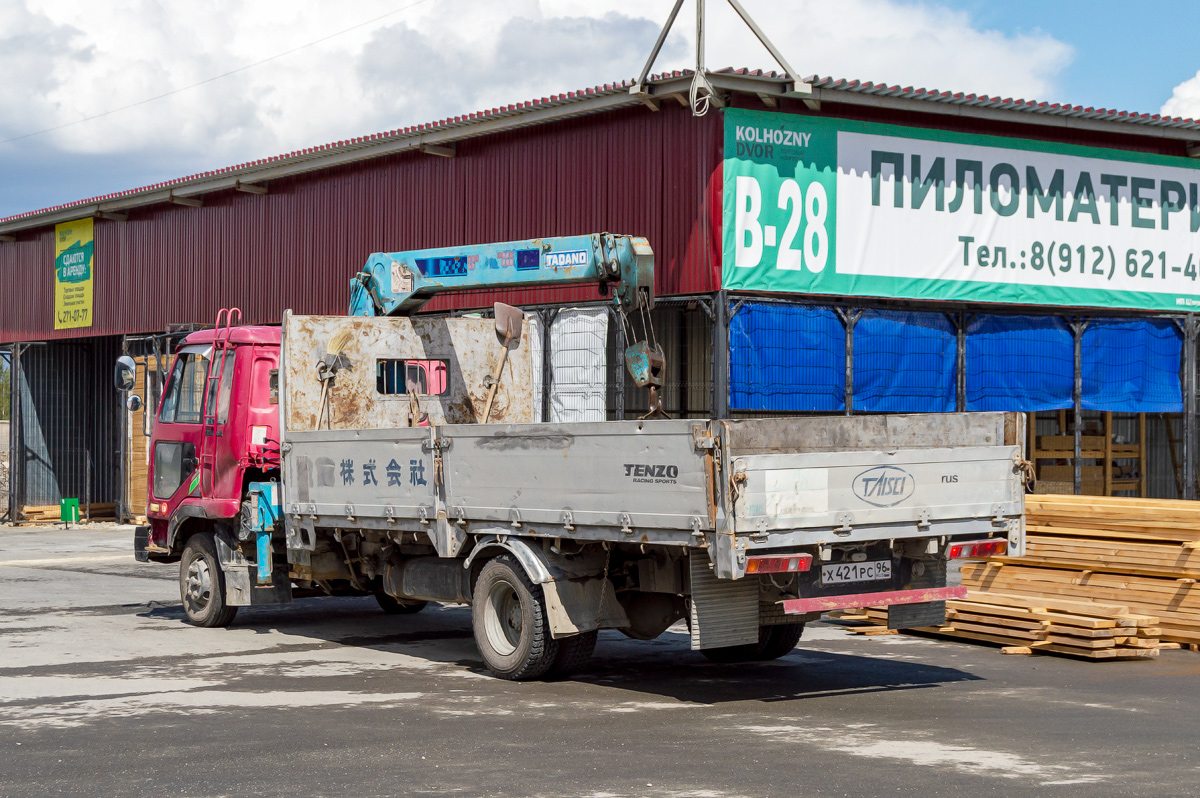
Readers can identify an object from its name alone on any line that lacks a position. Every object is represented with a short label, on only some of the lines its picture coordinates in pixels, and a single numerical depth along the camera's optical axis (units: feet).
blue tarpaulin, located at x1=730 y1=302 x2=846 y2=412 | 64.18
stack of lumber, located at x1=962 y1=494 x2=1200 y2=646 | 40.45
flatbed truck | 29.68
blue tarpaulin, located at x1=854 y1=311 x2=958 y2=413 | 68.03
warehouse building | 65.36
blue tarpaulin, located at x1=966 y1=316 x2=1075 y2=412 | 71.56
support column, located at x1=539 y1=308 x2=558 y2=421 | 71.15
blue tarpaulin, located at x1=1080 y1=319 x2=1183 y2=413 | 75.05
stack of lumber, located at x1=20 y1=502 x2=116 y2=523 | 103.91
